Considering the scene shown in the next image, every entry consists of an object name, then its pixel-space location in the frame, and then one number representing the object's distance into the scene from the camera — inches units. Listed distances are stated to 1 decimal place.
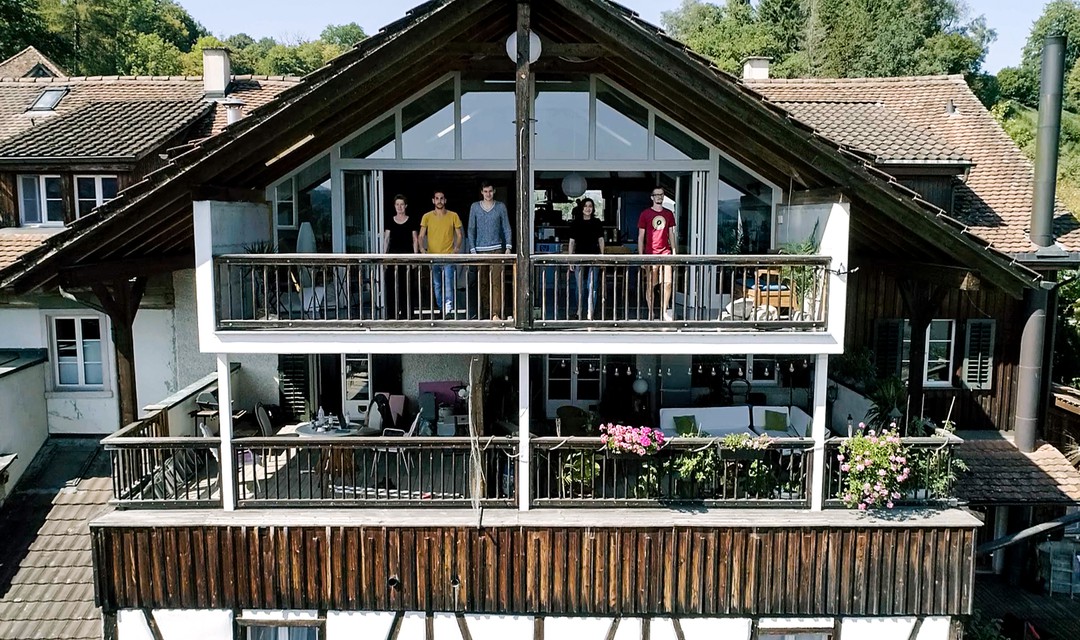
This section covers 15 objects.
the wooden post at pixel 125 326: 441.4
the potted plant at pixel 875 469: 388.5
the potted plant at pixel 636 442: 387.9
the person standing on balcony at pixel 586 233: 453.4
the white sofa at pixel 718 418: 493.7
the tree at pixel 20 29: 1331.2
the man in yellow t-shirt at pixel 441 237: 423.8
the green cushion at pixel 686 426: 439.9
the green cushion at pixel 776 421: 495.8
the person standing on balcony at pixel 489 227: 429.4
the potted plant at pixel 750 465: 394.3
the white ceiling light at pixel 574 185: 489.7
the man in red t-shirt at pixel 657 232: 430.9
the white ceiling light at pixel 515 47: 362.0
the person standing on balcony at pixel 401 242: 448.4
